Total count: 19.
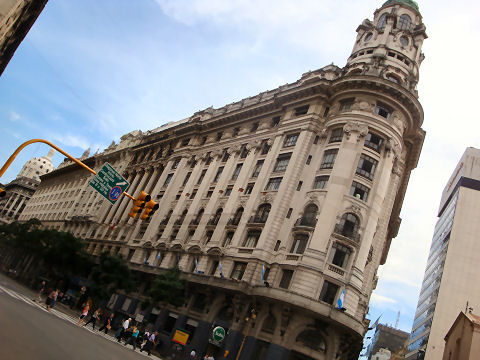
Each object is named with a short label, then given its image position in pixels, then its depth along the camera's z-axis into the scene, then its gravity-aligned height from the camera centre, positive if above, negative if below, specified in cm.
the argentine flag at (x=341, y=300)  3291 +584
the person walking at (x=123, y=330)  3150 -285
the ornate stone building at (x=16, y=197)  17075 +1857
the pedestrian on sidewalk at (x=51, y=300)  3509 -317
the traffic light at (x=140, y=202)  1759 +368
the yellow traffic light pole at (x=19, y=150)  1449 +333
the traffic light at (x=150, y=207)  1795 +368
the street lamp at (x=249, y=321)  3331 +165
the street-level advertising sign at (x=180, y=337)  3512 -179
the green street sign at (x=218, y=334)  3197 -28
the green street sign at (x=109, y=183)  1872 +418
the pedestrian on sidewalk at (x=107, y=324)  3255 -288
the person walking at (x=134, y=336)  3075 -280
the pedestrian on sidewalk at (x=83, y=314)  3194 -282
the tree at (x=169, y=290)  3903 +159
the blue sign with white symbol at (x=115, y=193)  1892 +392
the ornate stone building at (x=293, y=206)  3500 +1418
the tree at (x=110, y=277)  4316 +86
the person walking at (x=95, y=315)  3303 -267
